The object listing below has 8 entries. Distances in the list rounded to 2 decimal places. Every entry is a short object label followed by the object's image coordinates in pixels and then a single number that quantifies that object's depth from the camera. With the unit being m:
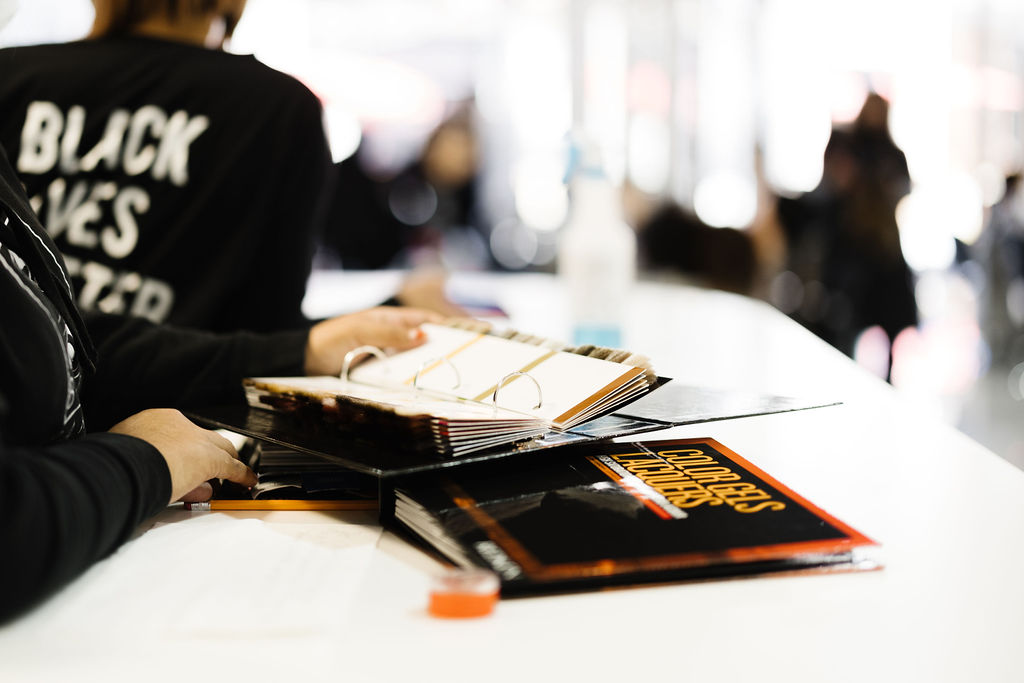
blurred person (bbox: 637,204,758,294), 2.77
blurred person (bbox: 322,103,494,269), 4.07
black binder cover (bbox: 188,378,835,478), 0.56
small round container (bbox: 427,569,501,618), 0.45
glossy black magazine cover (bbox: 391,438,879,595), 0.48
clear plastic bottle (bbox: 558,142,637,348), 1.22
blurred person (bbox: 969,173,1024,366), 4.87
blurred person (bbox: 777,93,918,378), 3.09
